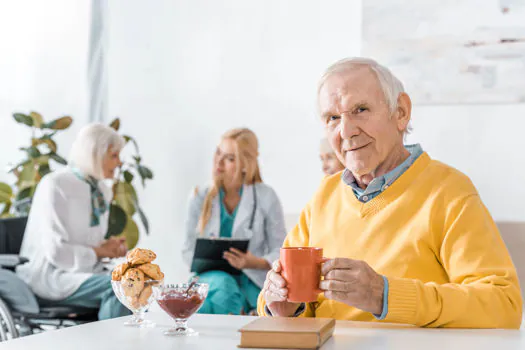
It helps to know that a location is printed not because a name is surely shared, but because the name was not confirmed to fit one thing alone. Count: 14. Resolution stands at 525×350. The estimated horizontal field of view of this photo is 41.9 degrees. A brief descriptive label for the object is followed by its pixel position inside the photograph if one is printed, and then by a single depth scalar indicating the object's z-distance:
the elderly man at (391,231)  1.28
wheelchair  3.21
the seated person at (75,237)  3.34
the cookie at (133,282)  1.36
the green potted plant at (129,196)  4.28
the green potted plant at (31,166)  4.21
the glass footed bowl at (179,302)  1.28
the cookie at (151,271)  1.38
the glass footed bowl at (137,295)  1.37
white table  1.12
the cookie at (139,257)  1.38
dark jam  1.28
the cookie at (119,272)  1.38
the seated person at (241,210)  3.53
